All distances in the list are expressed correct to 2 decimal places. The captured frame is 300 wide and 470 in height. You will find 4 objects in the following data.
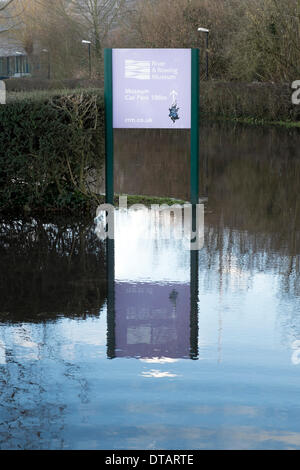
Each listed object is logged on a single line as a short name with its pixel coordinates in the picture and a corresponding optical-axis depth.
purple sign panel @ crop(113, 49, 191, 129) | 13.12
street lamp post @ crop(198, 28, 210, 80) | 48.86
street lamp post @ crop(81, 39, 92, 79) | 64.81
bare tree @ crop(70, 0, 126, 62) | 70.62
